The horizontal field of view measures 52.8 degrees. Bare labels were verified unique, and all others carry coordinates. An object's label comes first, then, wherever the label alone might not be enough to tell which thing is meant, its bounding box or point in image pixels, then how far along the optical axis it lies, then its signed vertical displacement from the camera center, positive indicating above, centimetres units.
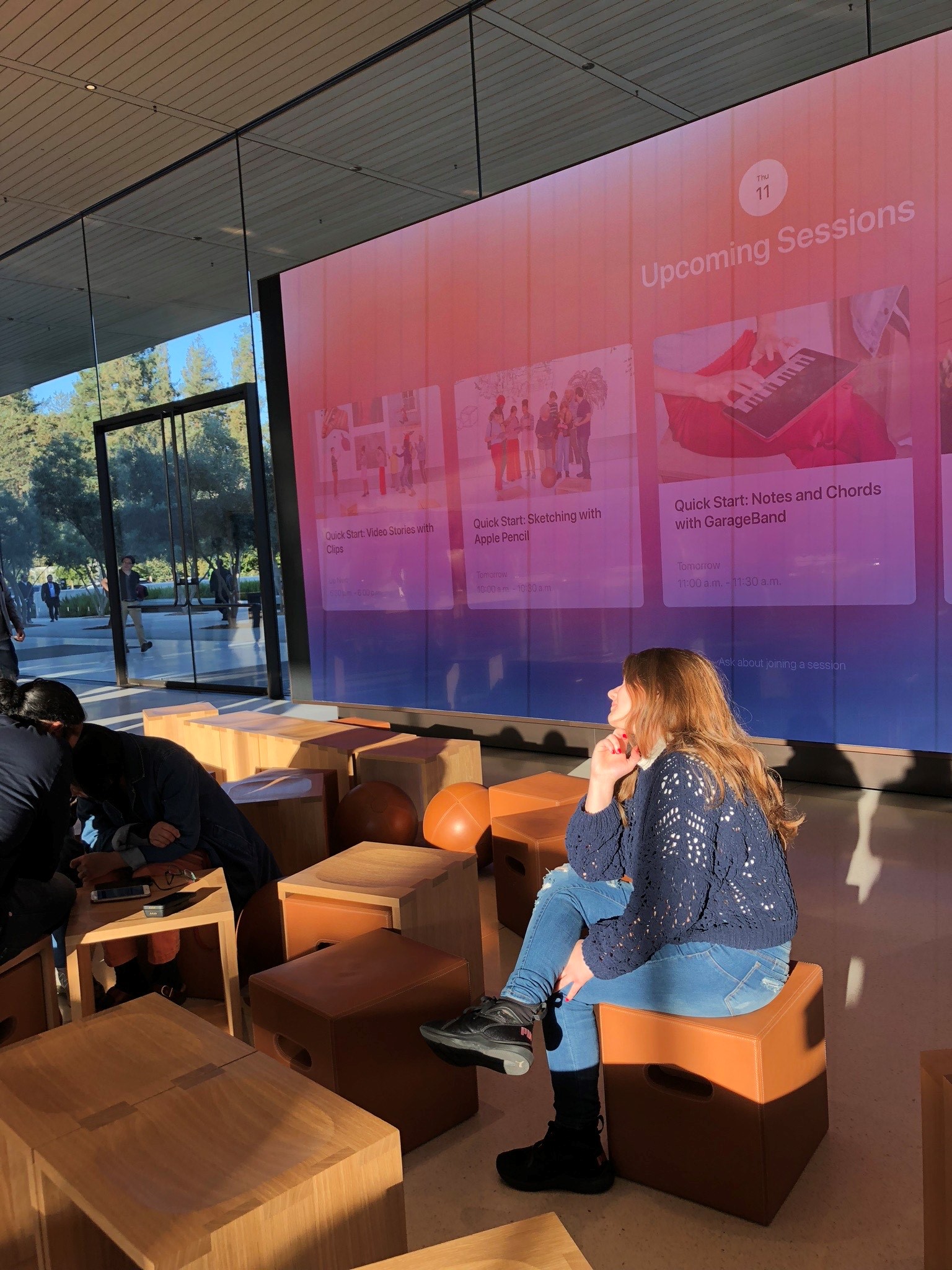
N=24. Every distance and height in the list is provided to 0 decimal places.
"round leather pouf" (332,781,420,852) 449 -125
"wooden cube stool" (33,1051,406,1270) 148 -102
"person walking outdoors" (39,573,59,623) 1286 -35
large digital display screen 515 +73
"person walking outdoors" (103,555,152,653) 1166 -37
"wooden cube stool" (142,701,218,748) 637 -105
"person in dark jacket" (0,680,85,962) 263 -69
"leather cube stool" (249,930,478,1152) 232 -118
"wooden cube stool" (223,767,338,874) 445 -121
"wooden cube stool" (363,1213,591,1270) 133 -100
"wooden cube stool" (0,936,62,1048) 266 -119
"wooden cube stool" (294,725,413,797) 515 -106
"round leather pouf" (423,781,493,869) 436 -126
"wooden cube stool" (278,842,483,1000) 296 -111
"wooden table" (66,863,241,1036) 271 -103
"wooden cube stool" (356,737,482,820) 493 -114
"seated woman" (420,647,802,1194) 208 -86
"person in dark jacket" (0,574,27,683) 916 -59
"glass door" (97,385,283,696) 1016 +18
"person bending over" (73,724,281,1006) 314 -88
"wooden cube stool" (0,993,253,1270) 180 -103
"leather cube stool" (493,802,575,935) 360 -120
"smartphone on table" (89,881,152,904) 294 -100
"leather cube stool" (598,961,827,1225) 201 -125
